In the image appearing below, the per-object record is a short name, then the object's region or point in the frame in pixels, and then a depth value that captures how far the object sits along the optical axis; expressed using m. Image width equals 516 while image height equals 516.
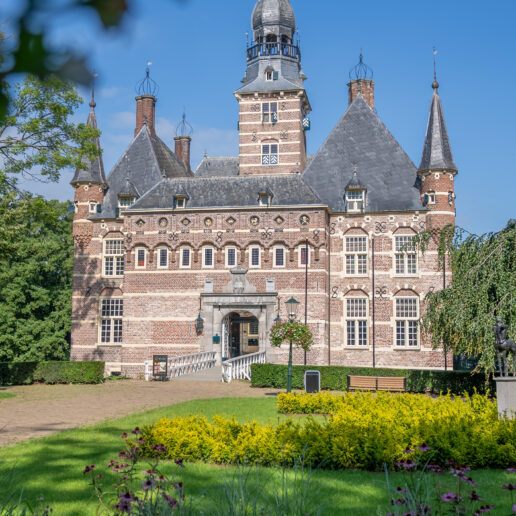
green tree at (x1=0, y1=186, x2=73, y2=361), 36.50
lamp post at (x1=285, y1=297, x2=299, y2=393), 19.46
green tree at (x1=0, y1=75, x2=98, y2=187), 18.88
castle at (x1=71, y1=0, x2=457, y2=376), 29.14
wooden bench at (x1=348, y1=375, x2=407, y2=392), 20.06
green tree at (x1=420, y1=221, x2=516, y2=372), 15.77
